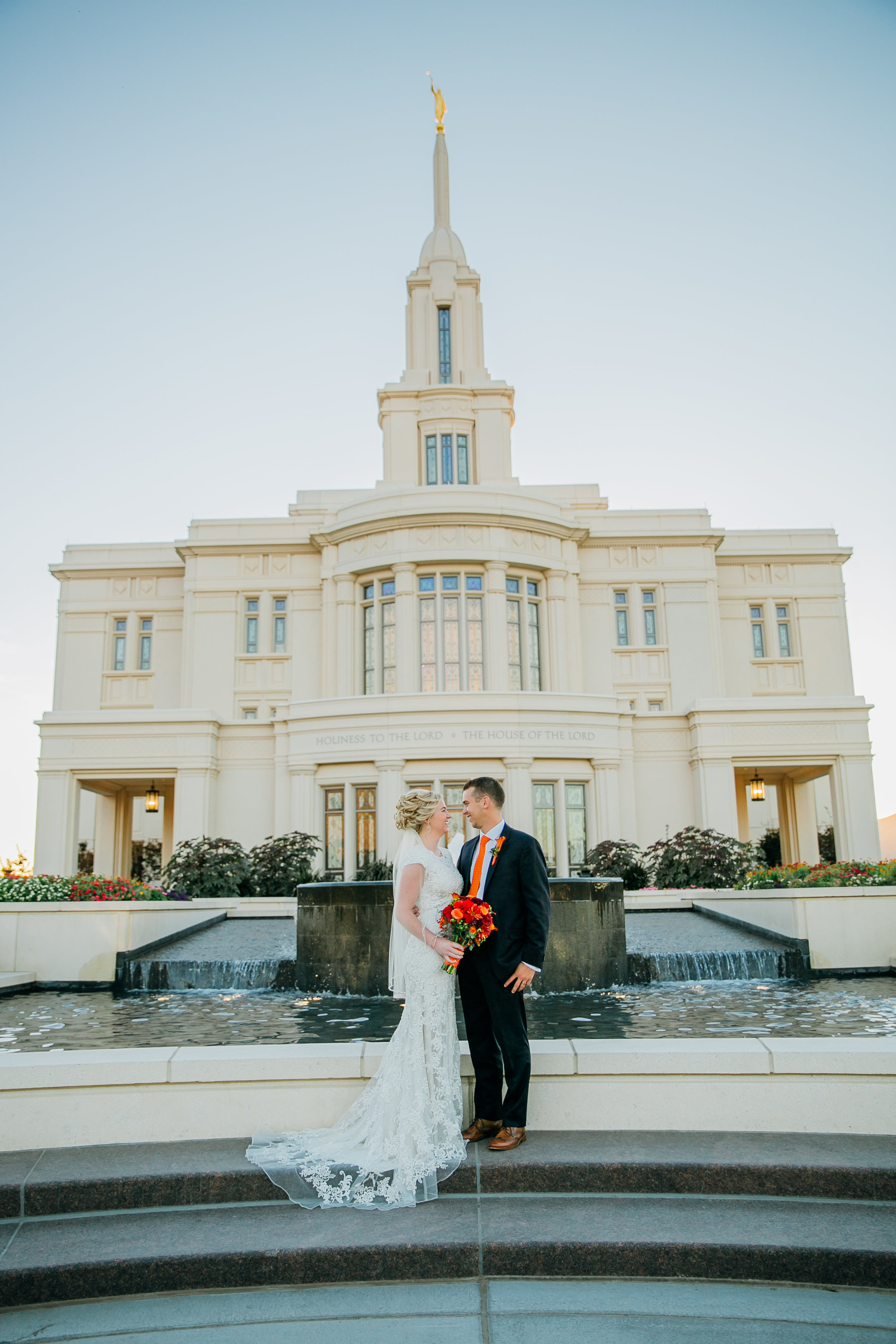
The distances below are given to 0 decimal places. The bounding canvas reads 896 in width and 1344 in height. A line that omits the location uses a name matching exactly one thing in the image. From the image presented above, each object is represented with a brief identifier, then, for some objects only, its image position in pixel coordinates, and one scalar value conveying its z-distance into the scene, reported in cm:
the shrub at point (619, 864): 2166
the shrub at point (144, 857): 3138
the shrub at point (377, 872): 2094
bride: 486
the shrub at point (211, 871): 2044
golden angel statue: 3875
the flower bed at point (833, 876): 1402
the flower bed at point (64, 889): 1380
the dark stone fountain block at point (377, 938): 1079
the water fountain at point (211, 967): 1211
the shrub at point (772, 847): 3117
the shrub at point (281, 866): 2080
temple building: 2364
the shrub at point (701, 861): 2025
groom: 523
